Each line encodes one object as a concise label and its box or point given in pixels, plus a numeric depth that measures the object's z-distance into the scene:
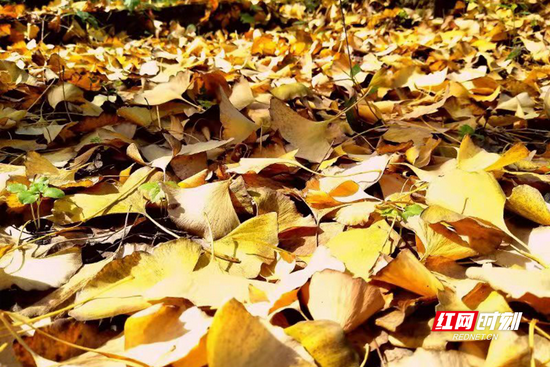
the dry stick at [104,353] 0.33
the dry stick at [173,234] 0.47
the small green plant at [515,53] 1.29
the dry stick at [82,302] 0.37
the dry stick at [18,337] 0.33
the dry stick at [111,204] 0.51
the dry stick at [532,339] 0.31
